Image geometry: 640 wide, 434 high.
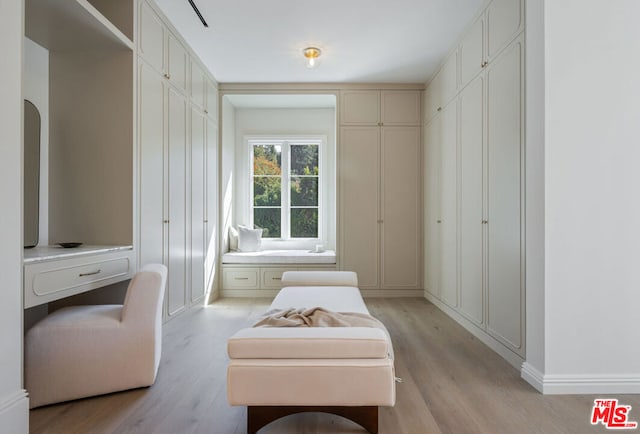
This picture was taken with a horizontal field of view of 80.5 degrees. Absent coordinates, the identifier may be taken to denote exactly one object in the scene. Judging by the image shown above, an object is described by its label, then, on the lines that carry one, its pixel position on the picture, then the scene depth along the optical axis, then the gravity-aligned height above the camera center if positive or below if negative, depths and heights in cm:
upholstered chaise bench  165 -67
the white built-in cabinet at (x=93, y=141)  282 +58
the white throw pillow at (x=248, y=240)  540 -32
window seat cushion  506 -54
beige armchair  205 -74
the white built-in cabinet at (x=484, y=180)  266 +34
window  583 +46
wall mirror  258 +31
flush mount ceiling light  402 +177
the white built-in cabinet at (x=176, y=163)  308 +53
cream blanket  202 -56
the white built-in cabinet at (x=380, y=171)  508 +63
